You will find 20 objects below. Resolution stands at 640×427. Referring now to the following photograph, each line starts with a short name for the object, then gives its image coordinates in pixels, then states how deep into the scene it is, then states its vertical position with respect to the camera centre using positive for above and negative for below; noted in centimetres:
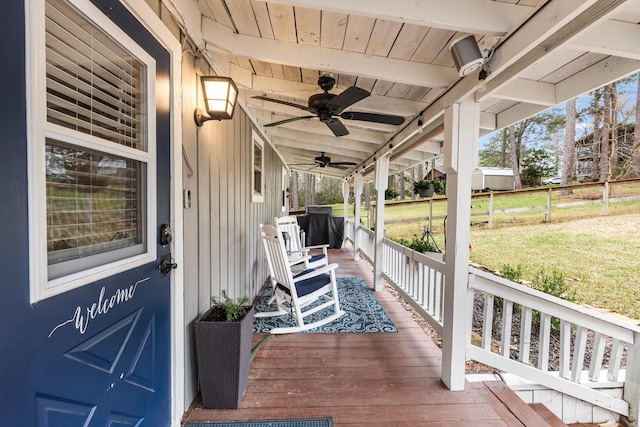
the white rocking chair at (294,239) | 409 -56
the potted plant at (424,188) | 591 +38
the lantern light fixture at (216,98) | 184 +69
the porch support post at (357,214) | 645 -22
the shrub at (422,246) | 392 -58
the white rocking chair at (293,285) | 276 -85
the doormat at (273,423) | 164 -128
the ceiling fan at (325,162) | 551 +87
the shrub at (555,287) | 366 -105
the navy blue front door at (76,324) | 71 -41
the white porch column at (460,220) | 200 -10
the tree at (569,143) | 1048 +240
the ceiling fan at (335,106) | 219 +83
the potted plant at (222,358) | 171 -95
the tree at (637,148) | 732 +158
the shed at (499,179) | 1396 +139
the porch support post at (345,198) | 845 +21
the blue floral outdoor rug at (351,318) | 291 -127
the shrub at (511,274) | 386 -95
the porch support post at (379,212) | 430 -11
